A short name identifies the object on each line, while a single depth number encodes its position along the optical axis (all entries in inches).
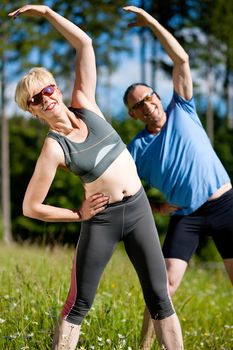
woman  130.9
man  165.2
